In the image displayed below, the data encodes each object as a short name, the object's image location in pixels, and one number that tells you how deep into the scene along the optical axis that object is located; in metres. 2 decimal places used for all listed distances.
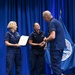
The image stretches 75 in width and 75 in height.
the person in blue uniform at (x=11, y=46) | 4.78
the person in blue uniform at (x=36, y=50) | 5.07
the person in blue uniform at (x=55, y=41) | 3.65
